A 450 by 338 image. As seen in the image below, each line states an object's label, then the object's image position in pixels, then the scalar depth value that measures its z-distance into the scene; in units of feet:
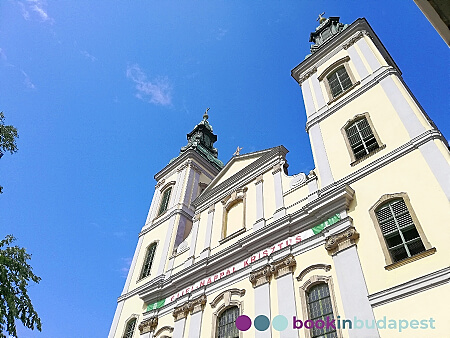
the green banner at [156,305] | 52.39
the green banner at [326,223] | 37.10
